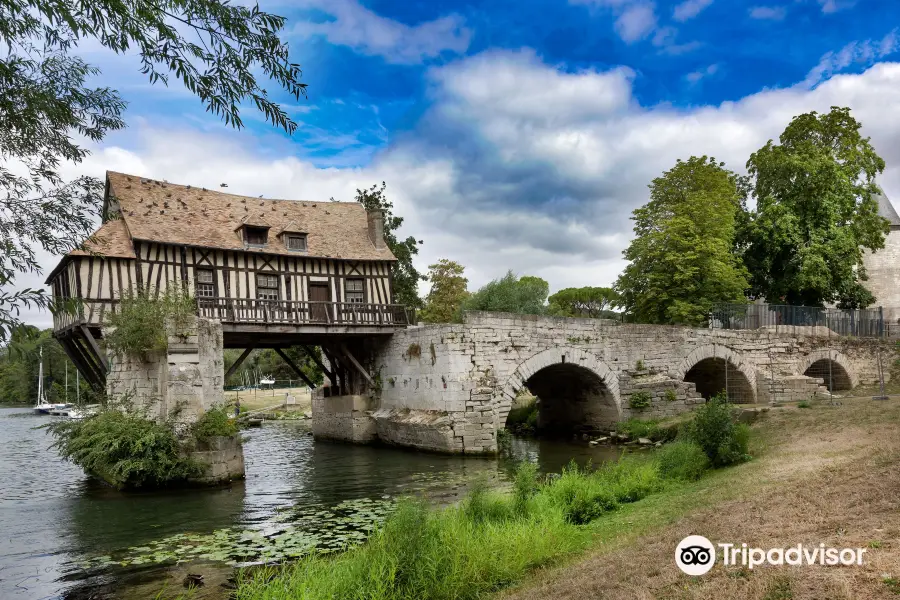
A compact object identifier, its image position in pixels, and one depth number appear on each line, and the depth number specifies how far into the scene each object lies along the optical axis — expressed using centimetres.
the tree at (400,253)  2786
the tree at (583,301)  4831
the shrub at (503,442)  1530
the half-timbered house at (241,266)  1533
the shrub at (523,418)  2036
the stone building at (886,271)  2922
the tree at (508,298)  3244
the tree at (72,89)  412
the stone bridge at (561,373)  1467
